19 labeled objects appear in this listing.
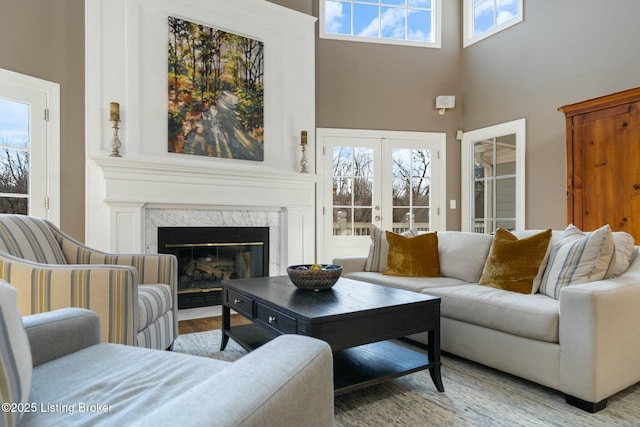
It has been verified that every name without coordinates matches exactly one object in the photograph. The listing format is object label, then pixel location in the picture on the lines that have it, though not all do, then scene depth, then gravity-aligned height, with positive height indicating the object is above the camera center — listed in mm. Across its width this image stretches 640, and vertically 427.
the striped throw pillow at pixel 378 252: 3502 -369
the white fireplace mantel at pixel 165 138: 3598 +717
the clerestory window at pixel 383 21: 5180 +2515
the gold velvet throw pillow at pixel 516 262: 2475 -329
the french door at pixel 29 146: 3227 +532
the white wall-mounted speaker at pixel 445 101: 5339 +1442
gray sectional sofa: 1797 -620
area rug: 1728 -908
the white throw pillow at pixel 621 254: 2212 -252
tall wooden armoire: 3162 +396
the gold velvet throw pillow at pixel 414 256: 3230 -377
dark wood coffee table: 1754 -520
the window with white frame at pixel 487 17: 4859 +2464
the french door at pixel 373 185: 5109 +327
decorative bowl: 2262 -382
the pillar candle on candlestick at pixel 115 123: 3562 +779
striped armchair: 1775 -330
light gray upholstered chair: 669 -373
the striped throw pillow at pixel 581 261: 2174 -287
